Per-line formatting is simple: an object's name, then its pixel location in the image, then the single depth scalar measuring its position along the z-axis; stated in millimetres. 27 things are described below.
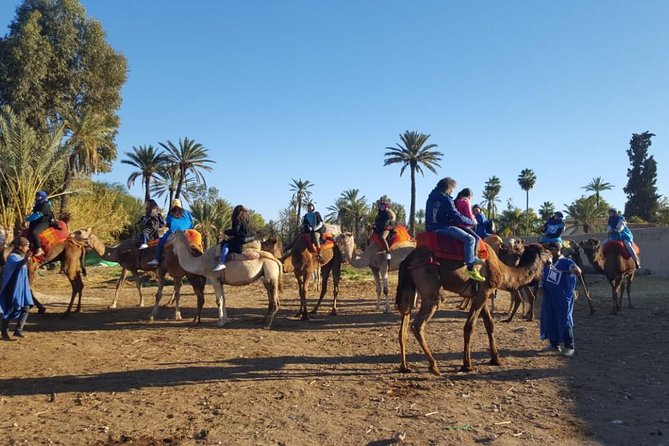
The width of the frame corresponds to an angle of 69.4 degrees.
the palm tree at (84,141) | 29594
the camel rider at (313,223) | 12065
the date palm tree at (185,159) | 46562
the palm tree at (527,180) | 73875
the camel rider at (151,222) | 12750
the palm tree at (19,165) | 23703
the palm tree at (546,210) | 68844
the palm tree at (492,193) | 74500
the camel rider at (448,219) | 6859
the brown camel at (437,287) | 7078
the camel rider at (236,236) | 10234
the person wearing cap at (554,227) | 11648
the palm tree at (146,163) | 45219
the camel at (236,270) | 10227
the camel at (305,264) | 11336
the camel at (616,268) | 12547
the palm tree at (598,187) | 69312
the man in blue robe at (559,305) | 8086
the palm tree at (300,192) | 64812
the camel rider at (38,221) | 10852
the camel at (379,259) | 12882
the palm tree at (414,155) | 51219
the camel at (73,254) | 11523
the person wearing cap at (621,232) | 12789
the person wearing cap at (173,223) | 11383
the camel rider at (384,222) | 12859
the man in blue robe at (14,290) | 8914
